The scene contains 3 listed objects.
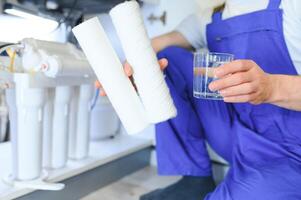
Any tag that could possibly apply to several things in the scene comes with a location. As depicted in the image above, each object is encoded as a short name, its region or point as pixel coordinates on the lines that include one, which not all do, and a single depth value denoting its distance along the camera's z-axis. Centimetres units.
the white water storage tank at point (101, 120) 130
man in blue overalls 62
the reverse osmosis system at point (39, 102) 77
